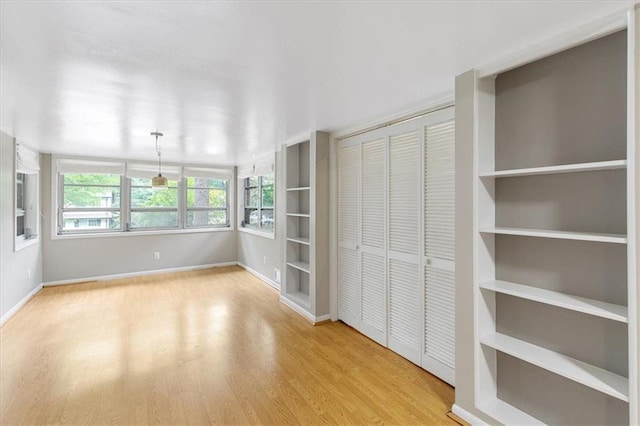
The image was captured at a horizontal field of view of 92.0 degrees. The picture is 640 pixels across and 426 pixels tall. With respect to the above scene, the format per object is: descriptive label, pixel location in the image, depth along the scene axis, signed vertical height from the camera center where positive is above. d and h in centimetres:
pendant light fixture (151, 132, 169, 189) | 427 +42
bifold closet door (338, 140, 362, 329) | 341 -25
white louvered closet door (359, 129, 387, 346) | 306 -27
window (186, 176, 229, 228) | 641 +21
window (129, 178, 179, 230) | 586 +14
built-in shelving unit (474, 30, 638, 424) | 151 -16
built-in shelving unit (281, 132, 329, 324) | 367 -23
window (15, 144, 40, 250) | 423 +24
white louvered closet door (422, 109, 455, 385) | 240 -27
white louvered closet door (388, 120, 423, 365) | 269 -26
